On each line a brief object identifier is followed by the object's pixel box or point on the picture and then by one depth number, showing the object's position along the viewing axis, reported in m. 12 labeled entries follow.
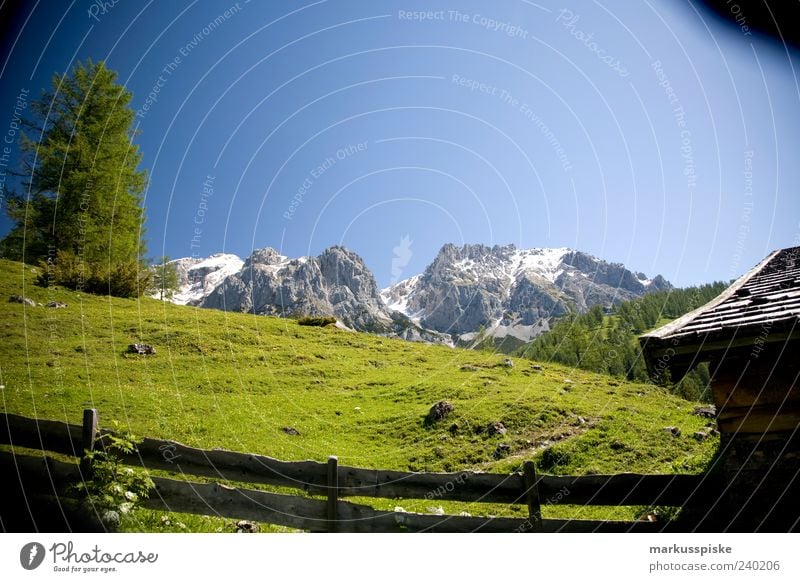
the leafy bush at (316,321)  44.56
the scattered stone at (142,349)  25.77
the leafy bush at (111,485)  7.06
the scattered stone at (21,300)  26.75
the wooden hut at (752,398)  6.05
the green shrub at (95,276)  31.45
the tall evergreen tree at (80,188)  30.80
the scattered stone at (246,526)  8.99
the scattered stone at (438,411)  22.92
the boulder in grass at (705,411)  25.04
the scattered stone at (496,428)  21.08
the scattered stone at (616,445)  19.52
